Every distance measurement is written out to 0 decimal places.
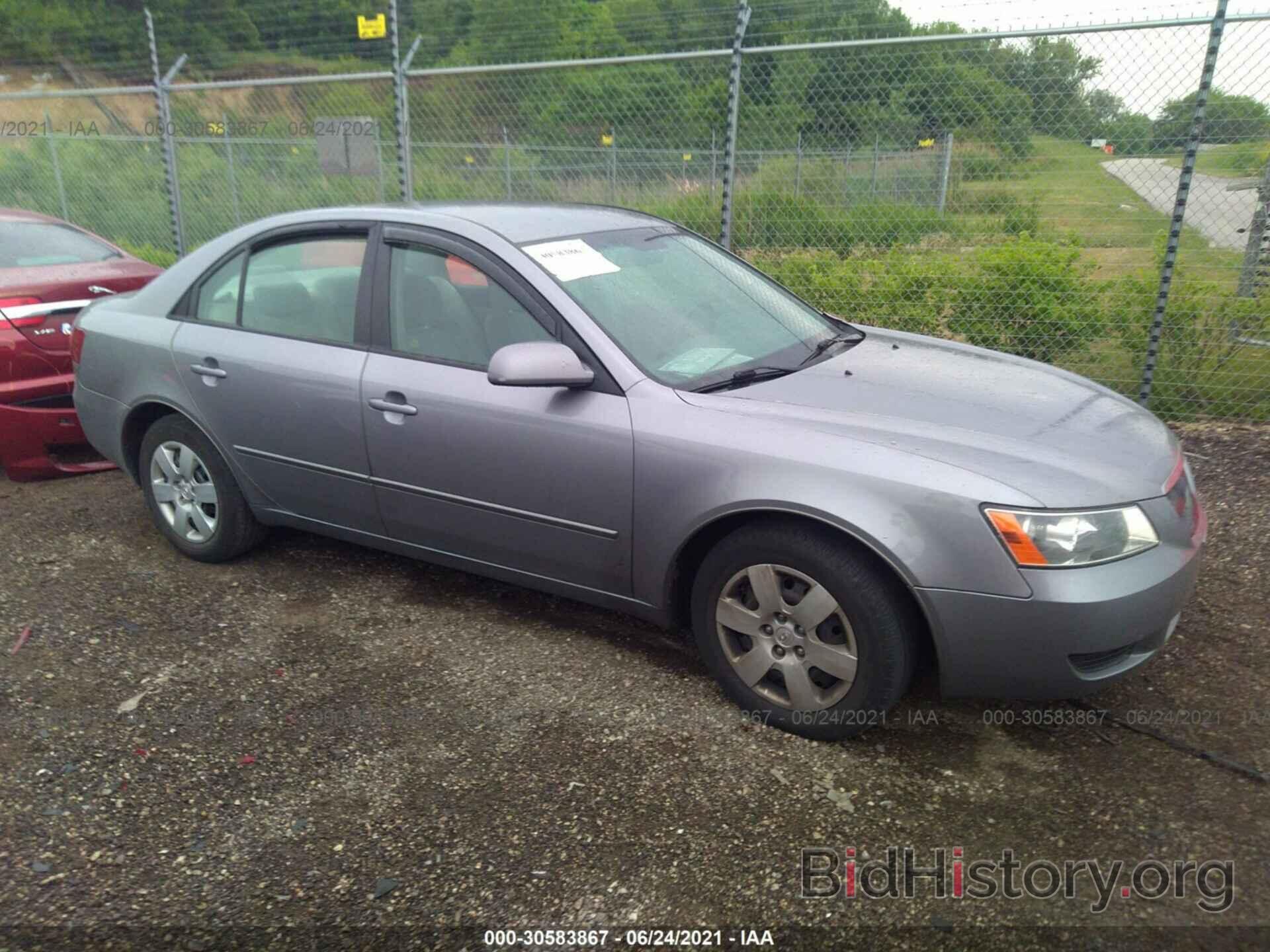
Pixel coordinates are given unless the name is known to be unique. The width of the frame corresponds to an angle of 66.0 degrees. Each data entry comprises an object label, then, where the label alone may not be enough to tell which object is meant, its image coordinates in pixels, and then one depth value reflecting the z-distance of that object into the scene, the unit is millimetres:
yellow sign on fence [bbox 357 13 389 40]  7223
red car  4973
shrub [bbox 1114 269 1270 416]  5934
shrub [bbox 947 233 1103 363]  6398
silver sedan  2662
